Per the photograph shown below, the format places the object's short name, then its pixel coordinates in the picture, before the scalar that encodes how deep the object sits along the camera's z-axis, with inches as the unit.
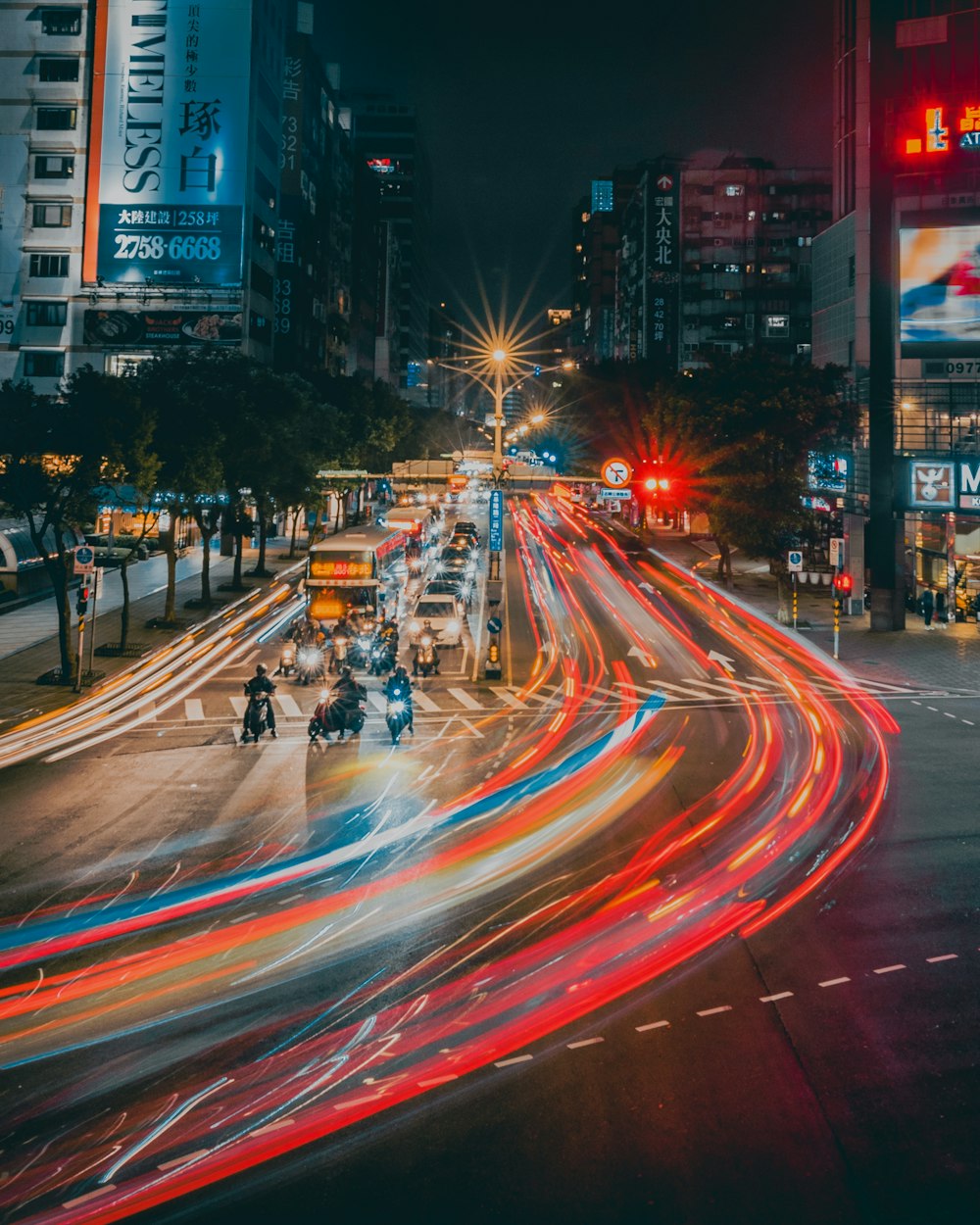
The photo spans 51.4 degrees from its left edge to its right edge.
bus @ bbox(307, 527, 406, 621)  1510.8
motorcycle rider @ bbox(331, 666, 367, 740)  894.4
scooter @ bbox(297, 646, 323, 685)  1207.9
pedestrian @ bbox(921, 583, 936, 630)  1614.2
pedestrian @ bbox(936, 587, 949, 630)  1640.0
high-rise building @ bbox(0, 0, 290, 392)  2807.6
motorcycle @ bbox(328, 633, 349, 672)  1242.0
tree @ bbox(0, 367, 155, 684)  1043.9
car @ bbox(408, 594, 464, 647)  1392.7
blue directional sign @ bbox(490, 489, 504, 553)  1289.4
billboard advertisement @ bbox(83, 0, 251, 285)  2851.9
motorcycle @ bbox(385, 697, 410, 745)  897.5
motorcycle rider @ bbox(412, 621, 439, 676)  1238.9
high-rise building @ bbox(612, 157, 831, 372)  4645.7
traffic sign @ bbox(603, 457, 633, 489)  1128.8
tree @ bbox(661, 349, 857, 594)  1905.8
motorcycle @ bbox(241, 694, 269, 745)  899.4
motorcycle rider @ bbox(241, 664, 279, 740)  899.4
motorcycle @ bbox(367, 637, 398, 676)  1154.0
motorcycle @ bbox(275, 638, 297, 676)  1221.1
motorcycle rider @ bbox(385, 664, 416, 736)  904.9
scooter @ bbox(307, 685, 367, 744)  888.3
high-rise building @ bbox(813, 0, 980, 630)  1546.5
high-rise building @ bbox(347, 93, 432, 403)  7249.0
